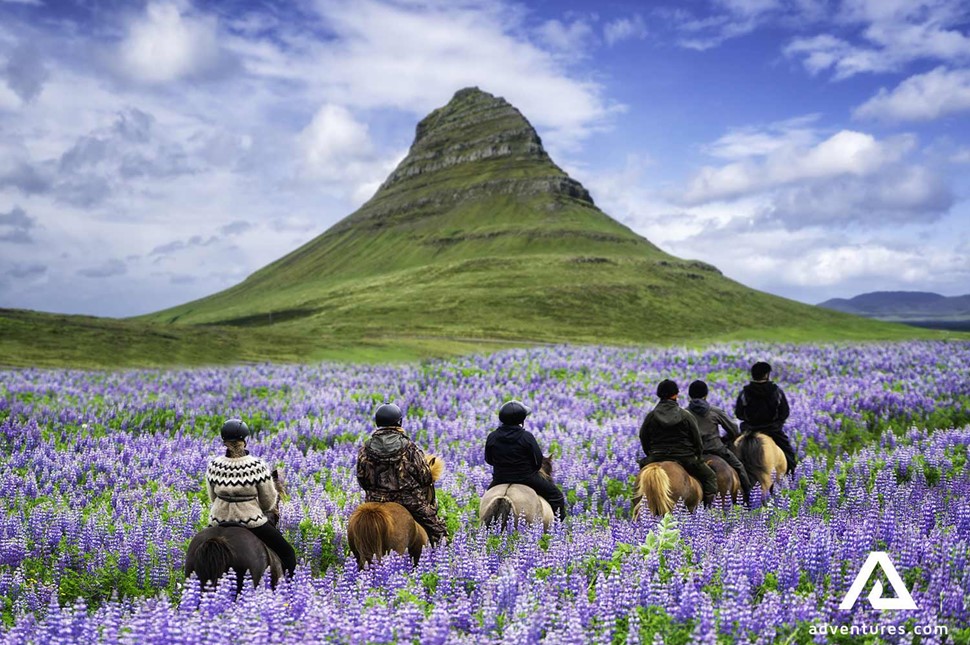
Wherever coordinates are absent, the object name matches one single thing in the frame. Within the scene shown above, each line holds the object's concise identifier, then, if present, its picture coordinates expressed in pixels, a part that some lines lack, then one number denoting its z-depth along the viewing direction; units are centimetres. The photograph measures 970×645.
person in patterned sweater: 953
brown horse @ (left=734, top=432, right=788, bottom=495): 1499
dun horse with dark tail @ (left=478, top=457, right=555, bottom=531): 1161
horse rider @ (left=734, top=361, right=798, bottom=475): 1545
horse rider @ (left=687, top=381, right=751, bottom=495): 1388
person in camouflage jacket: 1059
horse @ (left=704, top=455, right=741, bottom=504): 1384
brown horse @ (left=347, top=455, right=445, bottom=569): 998
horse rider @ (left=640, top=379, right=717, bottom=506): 1303
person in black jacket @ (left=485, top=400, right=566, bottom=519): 1195
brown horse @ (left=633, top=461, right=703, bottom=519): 1257
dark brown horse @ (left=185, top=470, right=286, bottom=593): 898
